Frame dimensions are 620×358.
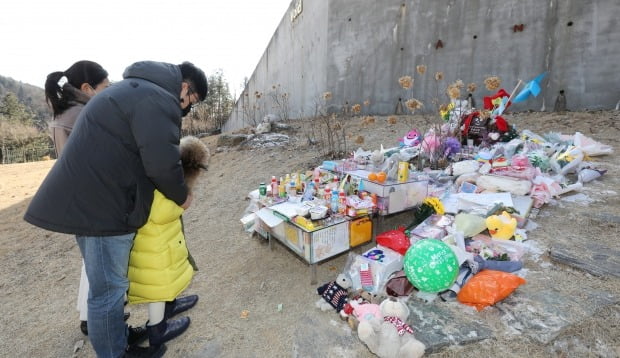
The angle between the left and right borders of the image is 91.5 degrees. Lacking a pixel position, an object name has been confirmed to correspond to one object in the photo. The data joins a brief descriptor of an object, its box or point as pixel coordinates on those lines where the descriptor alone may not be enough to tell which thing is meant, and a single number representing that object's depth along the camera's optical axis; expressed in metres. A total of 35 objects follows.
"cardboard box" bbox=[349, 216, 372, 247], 2.15
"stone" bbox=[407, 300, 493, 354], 1.41
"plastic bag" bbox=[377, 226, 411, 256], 1.97
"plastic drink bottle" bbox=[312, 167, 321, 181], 2.68
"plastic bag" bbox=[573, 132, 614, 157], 3.27
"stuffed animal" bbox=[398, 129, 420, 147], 3.97
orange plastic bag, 1.56
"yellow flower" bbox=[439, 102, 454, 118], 4.05
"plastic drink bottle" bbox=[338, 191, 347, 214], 2.17
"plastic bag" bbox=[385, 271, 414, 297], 1.76
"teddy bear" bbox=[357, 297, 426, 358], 1.36
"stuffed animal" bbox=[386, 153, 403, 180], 2.45
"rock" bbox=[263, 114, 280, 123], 7.73
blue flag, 3.64
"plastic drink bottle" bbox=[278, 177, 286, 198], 2.52
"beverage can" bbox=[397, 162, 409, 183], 2.43
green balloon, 1.62
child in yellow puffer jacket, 1.39
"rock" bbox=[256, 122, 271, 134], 7.01
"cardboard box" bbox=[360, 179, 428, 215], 2.33
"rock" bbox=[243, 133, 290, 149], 6.07
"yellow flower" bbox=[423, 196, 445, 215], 2.35
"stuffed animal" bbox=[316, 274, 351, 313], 1.79
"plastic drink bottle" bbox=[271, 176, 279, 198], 2.54
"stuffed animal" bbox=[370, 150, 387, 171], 2.82
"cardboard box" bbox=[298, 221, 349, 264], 1.95
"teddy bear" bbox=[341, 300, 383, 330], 1.57
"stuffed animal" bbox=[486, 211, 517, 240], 2.08
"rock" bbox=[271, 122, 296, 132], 7.19
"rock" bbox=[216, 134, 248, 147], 6.71
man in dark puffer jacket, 1.18
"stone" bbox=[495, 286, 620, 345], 1.40
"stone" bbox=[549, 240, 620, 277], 1.72
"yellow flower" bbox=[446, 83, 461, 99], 3.30
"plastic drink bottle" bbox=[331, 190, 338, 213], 2.19
